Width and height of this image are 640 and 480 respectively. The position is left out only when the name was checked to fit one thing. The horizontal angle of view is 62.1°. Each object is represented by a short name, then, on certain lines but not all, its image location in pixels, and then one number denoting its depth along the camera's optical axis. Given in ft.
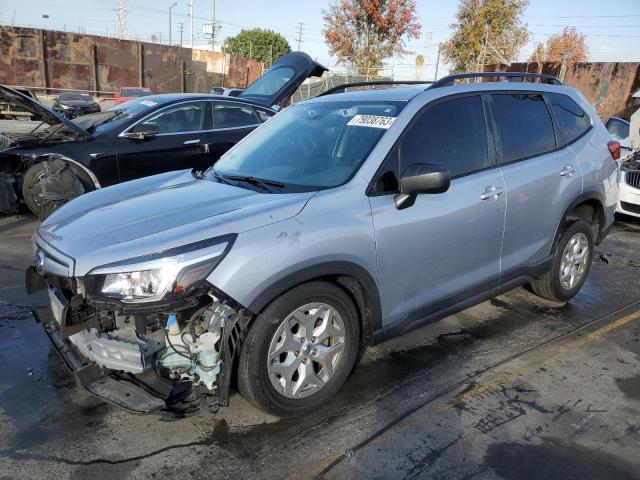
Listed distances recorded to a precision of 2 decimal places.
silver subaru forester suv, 8.48
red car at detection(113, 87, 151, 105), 79.81
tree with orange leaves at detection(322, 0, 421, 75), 110.42
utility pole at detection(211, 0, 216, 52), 195.03
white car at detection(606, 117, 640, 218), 25.34
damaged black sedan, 21.42
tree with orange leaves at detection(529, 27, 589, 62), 123.44
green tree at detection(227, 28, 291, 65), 209.15
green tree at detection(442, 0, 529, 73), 99.86
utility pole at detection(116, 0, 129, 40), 230.48
